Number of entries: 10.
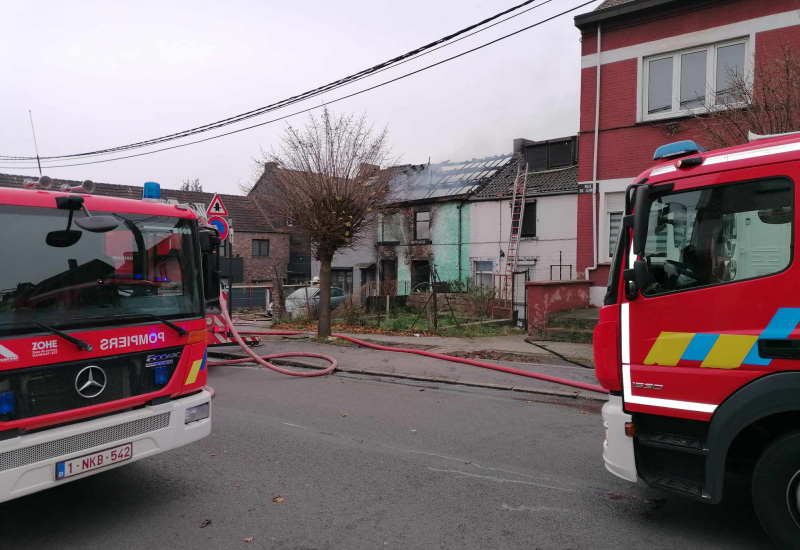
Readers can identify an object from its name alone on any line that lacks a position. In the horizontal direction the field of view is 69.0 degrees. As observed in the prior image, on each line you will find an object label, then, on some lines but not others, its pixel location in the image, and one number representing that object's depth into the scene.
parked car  20.19
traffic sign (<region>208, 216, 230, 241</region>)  11.09
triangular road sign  11.60
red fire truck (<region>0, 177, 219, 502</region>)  3.77
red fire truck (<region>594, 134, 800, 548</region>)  3.42
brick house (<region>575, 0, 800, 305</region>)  12.55
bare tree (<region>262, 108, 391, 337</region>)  13.50
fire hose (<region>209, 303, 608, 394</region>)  8.55
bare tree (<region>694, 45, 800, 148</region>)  9.03
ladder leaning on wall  23.77
